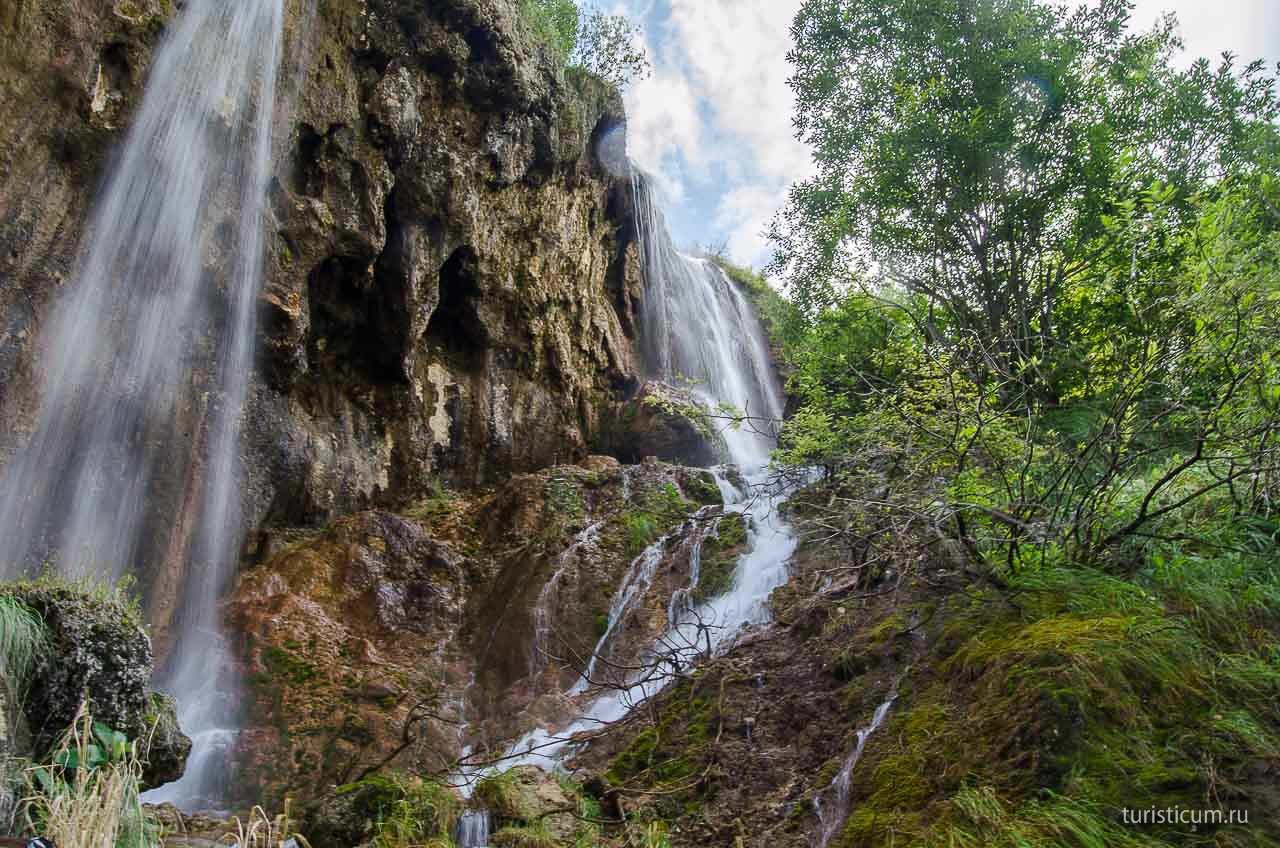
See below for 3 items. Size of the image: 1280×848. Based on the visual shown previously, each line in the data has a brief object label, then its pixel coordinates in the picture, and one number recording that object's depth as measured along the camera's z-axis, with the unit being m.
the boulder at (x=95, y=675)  3.66
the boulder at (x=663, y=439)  13.53
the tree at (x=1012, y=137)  9.08
